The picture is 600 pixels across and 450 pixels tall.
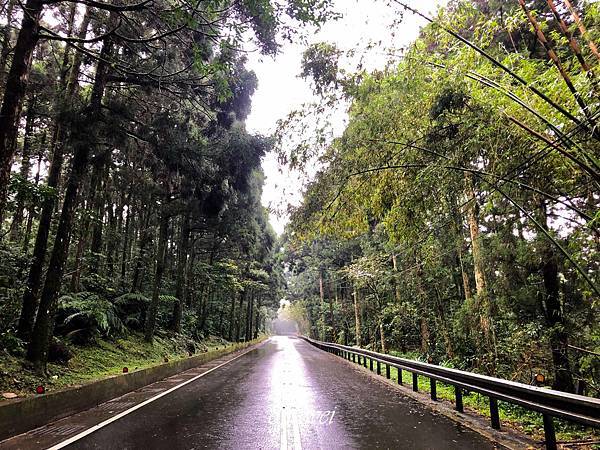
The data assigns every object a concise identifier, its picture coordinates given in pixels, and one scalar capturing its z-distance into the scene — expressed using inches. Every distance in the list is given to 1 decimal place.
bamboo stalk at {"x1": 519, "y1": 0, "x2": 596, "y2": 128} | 165.0
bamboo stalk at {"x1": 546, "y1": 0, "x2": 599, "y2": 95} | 164.2
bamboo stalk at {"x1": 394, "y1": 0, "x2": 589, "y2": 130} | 170.1
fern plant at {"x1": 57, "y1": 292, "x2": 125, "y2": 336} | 477.1
